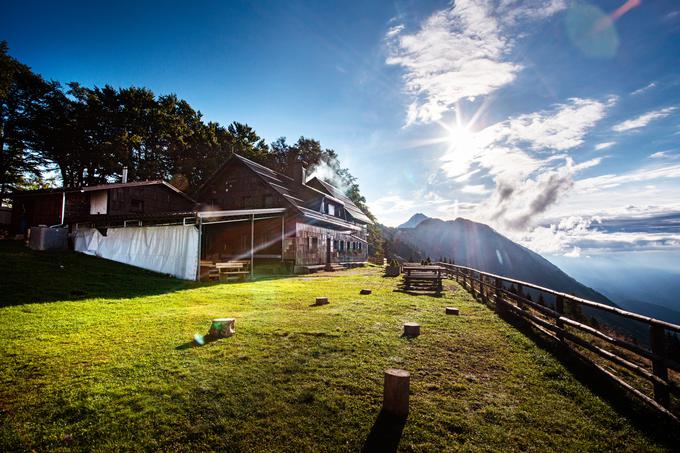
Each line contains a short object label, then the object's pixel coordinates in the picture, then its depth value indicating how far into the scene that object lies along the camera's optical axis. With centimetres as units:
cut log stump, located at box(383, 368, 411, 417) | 393
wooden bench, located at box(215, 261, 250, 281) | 1664
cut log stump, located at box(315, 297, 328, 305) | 1009
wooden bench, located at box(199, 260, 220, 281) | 1639
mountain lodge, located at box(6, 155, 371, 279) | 1670
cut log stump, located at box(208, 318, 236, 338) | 655
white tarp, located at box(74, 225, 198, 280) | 1577
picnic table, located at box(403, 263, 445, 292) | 1446
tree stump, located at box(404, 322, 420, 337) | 699
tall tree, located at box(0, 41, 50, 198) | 3409
